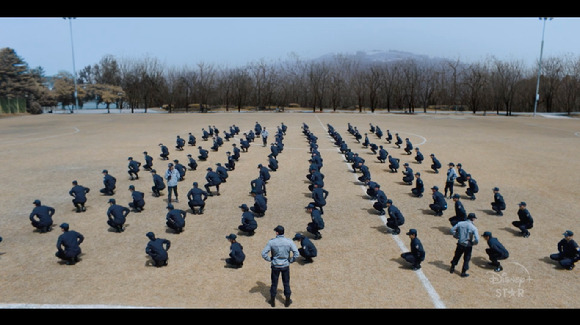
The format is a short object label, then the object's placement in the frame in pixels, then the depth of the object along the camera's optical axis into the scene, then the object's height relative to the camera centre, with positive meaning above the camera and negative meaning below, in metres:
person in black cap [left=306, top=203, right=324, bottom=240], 12.36 -3.77
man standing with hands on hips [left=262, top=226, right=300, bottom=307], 8.48 -3.38
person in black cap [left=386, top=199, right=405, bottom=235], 12.66 -3.65
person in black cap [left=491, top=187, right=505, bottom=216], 14.68 -3.70
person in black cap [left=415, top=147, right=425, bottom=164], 23.98 -3.06
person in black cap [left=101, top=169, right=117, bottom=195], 17.34 -3.57
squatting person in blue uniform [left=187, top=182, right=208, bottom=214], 14.79 -3.56
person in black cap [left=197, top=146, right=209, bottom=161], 24.47 -3.09
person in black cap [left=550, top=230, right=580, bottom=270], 10.23 -3.87
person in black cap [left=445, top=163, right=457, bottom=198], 16.91 -3.14
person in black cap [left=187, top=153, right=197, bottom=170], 22.14 -3.32
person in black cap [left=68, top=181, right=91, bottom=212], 15.20 -3.53
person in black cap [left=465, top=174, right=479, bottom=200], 16.69 -3.49
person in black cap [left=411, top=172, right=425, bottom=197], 17.09 -3.63
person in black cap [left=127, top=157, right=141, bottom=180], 19.92 -3.20
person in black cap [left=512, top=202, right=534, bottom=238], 12.64 -3.76
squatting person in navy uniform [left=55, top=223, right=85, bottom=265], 10.63 -3.90
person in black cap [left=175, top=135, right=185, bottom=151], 28.75 -2.79
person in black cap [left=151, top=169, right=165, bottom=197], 17.02 -3.54
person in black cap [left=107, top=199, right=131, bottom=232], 12.97 -3.77
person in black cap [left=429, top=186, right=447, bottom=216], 14.41 -3.58
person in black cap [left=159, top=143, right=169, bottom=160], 25.05 -3.03
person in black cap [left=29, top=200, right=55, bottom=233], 13.09 -3.83
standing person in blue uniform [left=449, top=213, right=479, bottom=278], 9.84 -3.39
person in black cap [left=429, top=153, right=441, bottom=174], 21.69 -3.27
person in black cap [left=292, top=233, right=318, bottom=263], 10.57 -3.95
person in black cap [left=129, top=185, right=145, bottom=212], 15.02 -3.74
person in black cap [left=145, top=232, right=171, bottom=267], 10.41 -3.93
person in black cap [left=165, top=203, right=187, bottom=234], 12.81 -3.79
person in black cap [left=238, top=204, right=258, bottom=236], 12.63 -3.81
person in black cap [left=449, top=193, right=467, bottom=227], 13.00 -3.55
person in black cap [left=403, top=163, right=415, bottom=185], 19.09 -3.43
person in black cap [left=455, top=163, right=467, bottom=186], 18.42 -3.40
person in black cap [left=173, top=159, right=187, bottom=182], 19.12 -3.25
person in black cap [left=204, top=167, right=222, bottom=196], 17.16 -3.27
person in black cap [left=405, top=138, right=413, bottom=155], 27.23 -2.83
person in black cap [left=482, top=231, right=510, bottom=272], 10.35 -3.90
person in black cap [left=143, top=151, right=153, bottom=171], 21.92 -3.24
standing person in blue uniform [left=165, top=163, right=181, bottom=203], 16.17 -2.98
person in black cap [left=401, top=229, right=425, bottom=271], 10.08 -3.87
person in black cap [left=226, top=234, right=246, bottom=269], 10.22 -4.04
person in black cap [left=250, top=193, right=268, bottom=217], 14.45 -3.73
